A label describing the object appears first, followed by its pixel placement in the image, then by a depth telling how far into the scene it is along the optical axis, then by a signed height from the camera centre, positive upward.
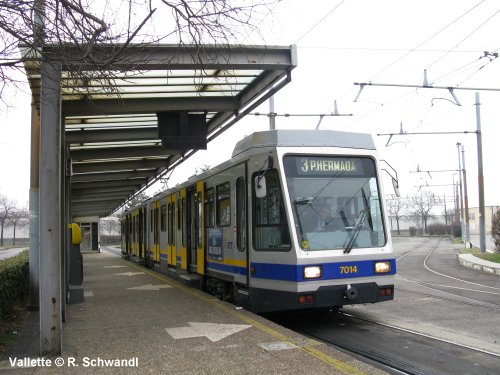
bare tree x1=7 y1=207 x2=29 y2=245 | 78.79 +1.10
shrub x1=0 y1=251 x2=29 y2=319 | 8.37 -1.06
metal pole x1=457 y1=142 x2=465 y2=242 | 37.75 +3.56
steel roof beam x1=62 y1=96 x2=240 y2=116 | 9.68 +2.36
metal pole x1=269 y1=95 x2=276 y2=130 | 17.74 +3.58
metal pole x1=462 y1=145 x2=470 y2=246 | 36.72 +0.14
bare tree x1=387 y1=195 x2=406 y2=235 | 87.37 +1.63
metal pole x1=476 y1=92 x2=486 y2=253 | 25.72 +1.70
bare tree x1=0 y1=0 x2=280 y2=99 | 5.30 +2.04
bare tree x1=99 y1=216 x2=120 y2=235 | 95.62 -0.48
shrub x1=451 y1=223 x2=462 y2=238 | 62.24 -2.27
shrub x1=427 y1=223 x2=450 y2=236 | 78.06 -2.57
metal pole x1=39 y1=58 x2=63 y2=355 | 6.09 +0.08
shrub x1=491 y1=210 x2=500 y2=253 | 22.55 -0.77
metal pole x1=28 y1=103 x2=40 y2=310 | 9.75 +0.20
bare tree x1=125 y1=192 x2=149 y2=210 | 40.37 +1.73
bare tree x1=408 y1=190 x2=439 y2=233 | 83.93 +1.63
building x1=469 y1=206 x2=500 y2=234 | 85.38 -1.05
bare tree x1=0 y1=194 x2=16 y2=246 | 76.50 +2.77
